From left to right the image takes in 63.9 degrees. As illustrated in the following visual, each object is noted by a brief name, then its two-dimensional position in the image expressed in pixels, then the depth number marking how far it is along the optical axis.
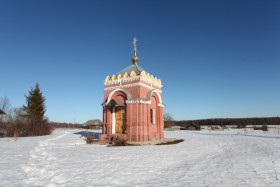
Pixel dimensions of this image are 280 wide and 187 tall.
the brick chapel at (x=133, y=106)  16.34
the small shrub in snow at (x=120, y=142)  14.22
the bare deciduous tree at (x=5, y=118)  26.70
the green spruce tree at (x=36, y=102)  37.55
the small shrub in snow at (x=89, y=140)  15.98
